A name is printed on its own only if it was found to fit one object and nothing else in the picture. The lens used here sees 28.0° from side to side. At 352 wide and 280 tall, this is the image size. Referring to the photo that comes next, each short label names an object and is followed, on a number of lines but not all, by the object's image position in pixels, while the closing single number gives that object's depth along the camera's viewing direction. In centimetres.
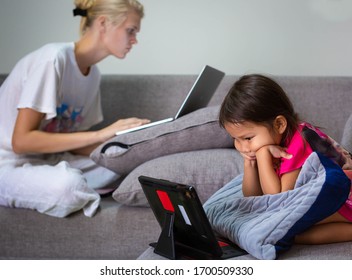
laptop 221
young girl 161
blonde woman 208
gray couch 201
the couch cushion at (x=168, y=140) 211
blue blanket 153
